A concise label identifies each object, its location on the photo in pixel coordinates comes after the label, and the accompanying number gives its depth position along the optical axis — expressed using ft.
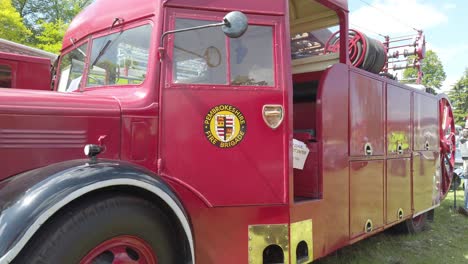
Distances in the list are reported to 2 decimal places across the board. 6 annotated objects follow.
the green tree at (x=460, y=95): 125.80
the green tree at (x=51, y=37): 55.11
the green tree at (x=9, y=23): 50.37
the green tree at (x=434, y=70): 122.72
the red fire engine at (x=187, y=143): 7.45
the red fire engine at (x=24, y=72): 12.11
